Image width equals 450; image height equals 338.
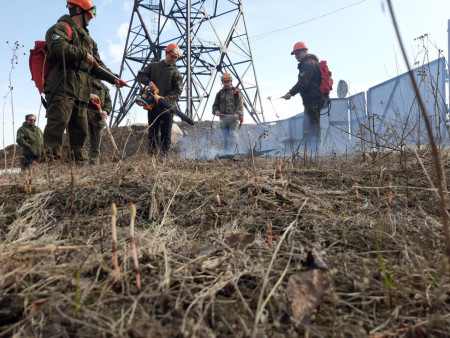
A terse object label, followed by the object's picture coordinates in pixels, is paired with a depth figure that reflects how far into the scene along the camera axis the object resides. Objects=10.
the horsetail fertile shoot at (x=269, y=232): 1.23
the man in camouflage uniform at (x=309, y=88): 5.04
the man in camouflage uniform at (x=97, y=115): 4.14
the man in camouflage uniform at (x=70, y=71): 2.83
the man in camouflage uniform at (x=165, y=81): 4.77
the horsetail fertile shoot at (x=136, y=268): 0.89
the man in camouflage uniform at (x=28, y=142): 6.58
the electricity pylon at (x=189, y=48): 10.73
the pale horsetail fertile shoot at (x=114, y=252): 0.91
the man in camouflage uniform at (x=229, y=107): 6.46
